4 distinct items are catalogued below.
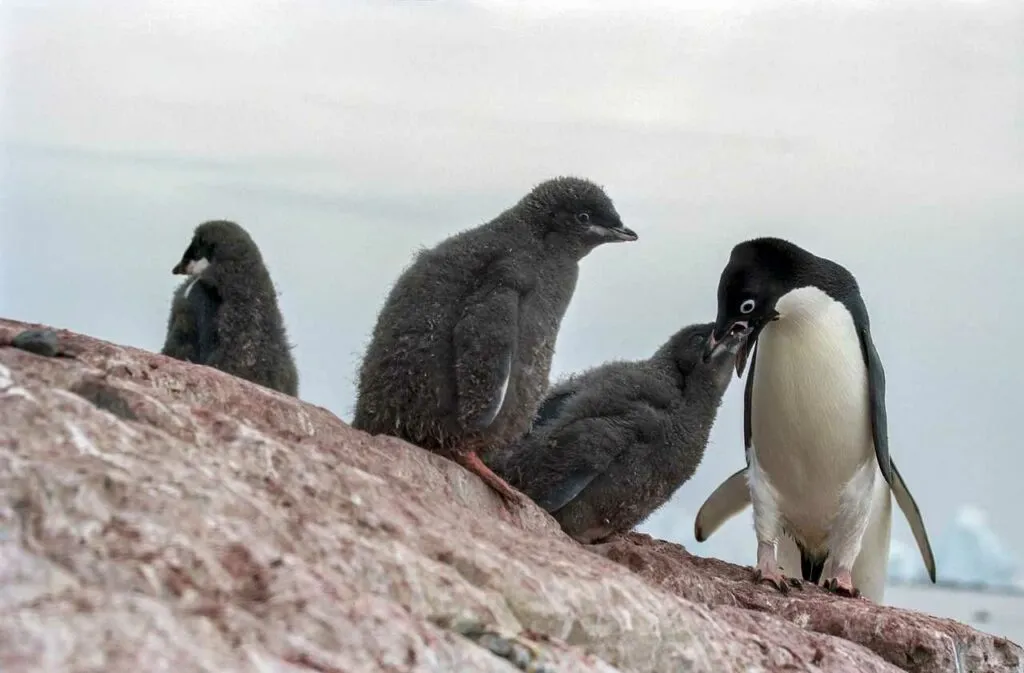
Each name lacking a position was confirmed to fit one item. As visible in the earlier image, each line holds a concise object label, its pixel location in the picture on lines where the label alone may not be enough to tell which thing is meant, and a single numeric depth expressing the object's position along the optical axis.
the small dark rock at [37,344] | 5.48
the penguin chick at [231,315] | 10.45
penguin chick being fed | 9.37
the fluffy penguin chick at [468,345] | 7.93
